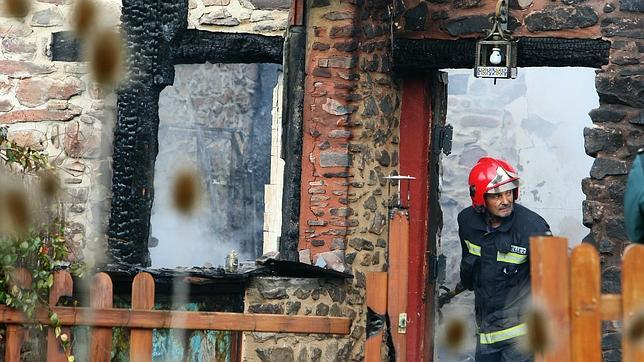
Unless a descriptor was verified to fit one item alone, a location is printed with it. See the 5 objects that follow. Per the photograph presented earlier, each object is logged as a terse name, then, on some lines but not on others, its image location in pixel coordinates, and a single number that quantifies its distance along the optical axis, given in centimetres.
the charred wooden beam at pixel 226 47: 2098
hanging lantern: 1916
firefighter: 1655
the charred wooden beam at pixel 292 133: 2005
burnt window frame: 2106
